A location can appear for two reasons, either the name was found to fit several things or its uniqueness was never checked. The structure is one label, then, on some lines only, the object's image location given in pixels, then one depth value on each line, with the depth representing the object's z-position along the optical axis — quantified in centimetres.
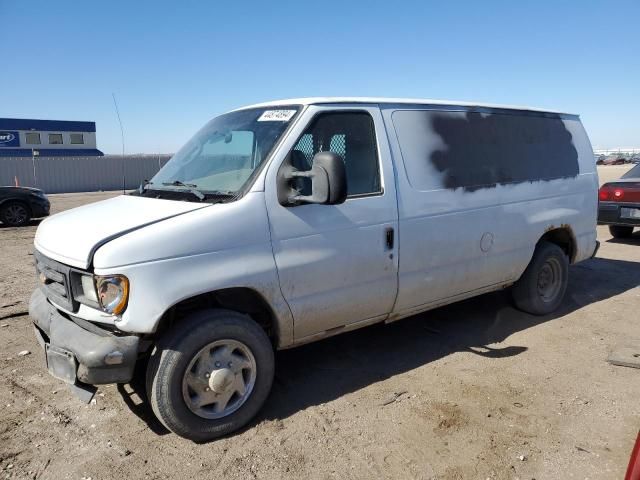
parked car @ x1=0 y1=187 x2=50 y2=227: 1351
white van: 299
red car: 914
